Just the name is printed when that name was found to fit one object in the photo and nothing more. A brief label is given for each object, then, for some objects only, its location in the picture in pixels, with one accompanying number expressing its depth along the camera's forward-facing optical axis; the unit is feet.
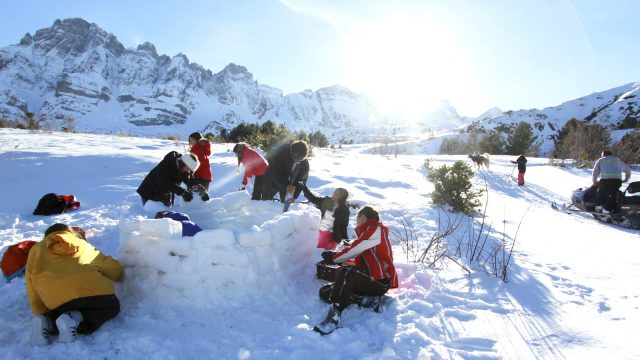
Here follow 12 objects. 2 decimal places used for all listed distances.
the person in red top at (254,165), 19.51
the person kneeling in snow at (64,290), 8.43
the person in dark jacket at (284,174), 17.57
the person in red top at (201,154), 20.27
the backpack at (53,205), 17.49
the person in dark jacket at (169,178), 17.21
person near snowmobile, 25.22
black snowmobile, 23.81
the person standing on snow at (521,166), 42.34
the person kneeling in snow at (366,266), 10.54
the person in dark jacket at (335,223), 14.66
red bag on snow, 11.32
